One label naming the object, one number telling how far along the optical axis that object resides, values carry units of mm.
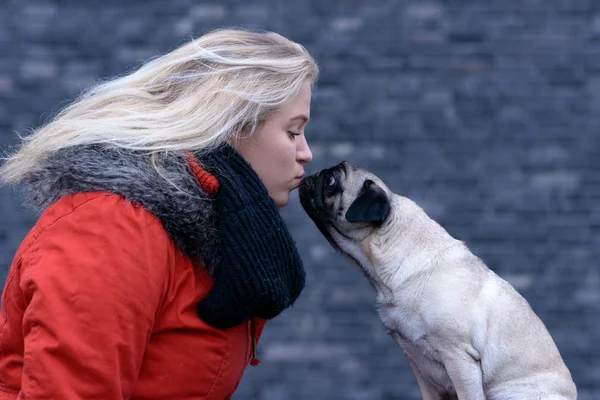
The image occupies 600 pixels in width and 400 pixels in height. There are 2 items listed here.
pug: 2947
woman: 2117
